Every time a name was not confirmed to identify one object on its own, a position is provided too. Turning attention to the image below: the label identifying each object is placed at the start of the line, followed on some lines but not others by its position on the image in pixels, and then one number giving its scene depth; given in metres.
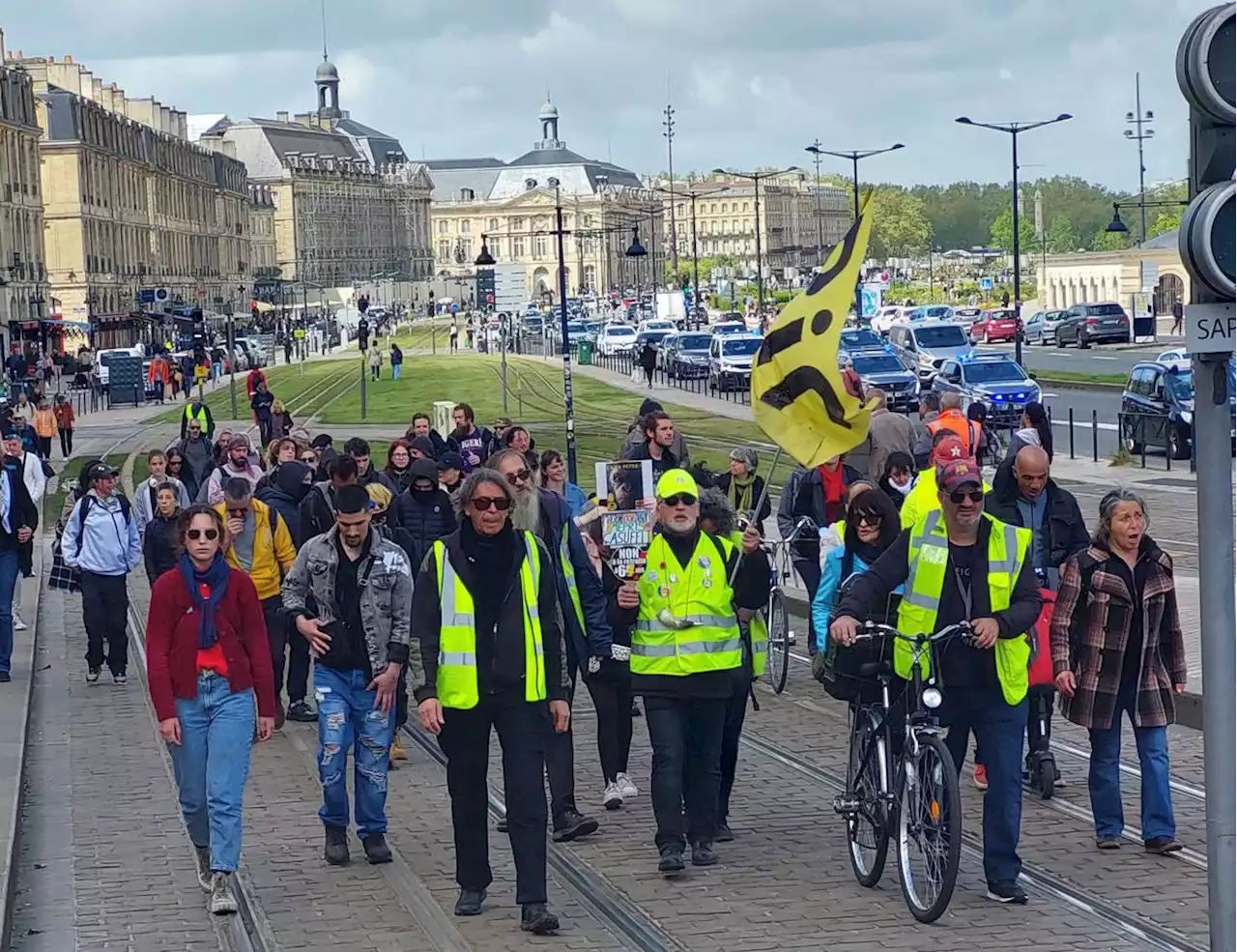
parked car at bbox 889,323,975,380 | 57.56
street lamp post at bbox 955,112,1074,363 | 53.12
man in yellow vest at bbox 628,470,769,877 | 9.63
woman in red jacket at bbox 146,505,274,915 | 9.36
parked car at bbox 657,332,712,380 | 69.75
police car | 41.47
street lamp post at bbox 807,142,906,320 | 67.79
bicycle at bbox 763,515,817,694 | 15.16
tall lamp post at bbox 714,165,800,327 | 86.03
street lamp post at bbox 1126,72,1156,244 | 99.56
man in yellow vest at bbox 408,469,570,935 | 8.84
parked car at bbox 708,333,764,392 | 62.41
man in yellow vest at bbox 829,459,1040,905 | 8.94
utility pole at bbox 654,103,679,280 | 119.50
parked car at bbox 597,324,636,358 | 90.50
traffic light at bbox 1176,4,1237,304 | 5.84
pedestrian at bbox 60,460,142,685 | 16.30
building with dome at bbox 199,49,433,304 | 193.66
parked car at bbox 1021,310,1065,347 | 84.31
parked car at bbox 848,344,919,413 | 50.06
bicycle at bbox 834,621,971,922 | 8.62
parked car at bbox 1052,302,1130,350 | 78.00
